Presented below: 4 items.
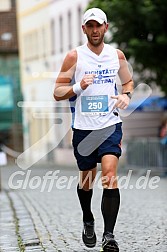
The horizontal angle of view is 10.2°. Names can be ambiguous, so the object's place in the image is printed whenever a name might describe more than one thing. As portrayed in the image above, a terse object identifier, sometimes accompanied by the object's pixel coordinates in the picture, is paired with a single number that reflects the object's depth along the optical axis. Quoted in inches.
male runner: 278.2
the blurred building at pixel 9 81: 1924.1
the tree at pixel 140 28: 969.5
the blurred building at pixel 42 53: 1750.7
